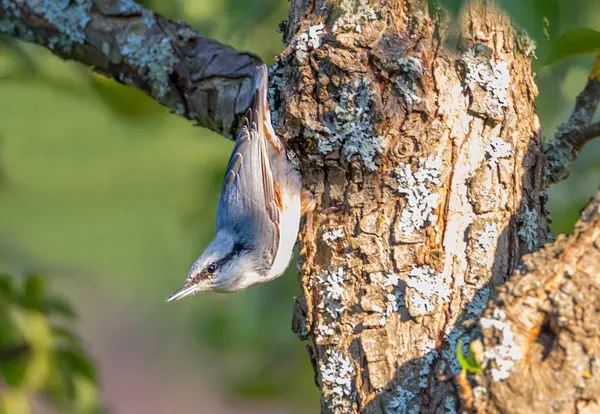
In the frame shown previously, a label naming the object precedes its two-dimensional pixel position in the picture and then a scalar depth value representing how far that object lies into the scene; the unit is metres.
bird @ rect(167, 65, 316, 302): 4.89
